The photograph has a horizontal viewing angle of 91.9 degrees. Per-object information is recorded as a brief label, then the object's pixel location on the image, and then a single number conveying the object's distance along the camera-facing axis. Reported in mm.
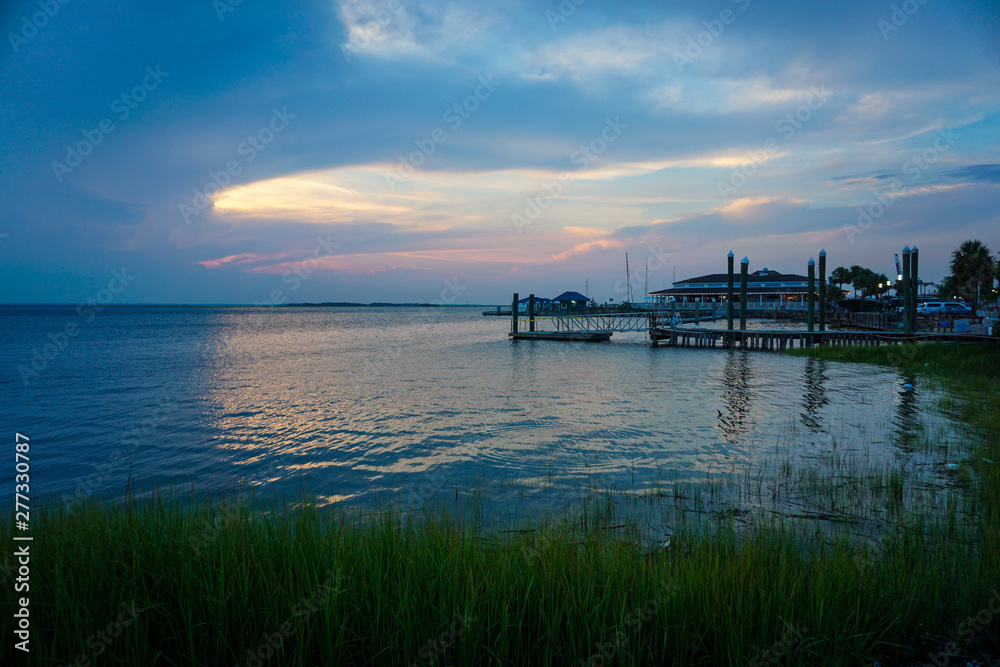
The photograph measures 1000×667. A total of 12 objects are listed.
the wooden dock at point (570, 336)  42875
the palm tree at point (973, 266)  48625
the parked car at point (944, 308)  38531
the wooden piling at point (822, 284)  31969
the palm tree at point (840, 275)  72750
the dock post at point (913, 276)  25091
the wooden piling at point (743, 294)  33688
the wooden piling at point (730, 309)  35425
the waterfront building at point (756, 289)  68875
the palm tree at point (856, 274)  69025
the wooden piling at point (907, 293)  25172
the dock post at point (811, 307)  31166
